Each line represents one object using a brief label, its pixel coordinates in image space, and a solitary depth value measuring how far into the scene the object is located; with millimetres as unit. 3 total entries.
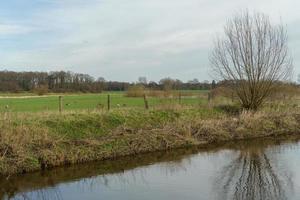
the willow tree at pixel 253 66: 20212
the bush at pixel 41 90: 50781
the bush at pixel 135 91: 35778
